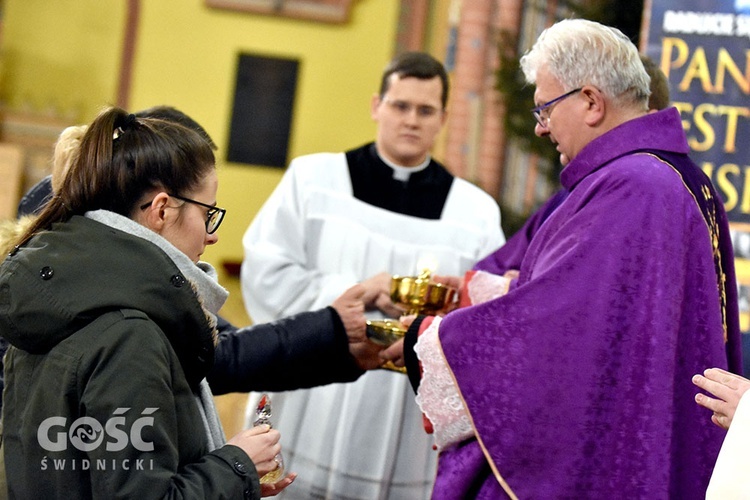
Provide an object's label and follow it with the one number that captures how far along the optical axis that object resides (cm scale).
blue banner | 502
